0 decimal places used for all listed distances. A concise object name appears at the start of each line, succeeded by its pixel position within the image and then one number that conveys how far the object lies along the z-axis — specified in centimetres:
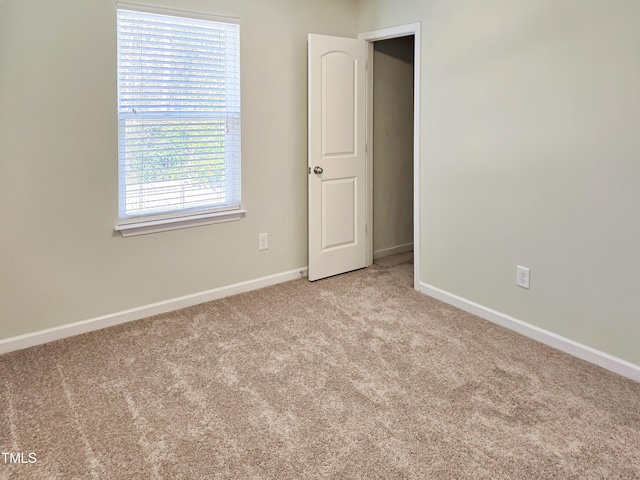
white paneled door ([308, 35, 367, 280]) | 374
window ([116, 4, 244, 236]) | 298
